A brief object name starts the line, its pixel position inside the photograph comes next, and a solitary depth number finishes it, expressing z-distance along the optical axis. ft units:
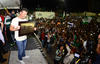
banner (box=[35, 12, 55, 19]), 55.20
